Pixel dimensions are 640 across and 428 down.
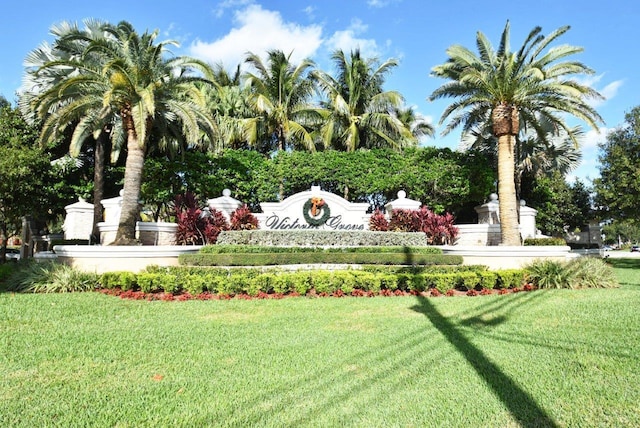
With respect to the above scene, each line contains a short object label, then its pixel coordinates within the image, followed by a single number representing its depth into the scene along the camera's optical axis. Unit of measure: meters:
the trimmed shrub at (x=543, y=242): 14.20
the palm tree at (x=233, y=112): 20.70
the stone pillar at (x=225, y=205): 16.86
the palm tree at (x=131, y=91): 11.38
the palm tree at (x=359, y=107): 21.58
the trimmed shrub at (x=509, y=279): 9.37
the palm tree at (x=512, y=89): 13.48
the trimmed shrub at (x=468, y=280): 9.16
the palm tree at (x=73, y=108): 12.44
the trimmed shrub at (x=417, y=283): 9.02
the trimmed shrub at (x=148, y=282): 8.80
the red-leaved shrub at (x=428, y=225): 15.99
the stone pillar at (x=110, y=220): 14.14
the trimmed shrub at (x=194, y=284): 8.61
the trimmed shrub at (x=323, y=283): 8.77
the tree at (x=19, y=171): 13.05
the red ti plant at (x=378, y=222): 16.58
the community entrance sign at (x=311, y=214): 17.12
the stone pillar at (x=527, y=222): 18.03
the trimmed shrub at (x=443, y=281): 8.98
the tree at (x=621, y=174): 16.09
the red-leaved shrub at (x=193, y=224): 14.41
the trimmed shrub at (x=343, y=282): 8.80
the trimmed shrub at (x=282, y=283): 8.73
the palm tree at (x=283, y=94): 21.02
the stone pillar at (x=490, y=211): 18.36
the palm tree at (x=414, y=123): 28.05
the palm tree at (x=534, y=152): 20.25
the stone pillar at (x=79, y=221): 15.91
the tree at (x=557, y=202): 21.47
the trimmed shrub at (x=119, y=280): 8.91
